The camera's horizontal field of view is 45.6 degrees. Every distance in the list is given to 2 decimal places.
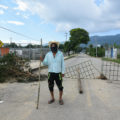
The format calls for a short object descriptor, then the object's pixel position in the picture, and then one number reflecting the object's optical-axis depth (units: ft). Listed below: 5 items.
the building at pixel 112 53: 103.61
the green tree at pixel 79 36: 219.51
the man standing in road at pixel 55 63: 13.42
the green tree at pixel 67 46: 184.07
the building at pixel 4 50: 42.68
